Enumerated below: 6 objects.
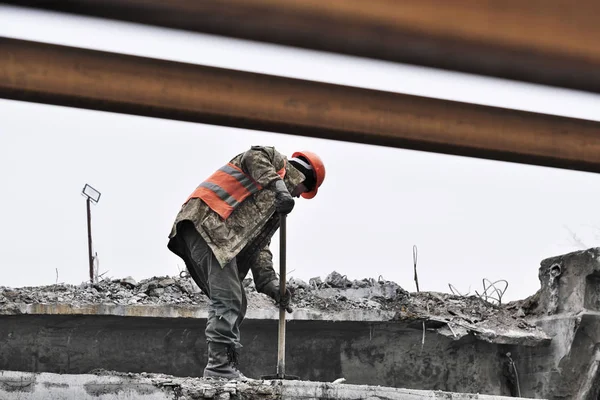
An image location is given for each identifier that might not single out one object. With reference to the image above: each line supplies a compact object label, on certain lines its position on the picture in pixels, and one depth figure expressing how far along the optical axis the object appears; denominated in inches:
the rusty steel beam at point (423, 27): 106.6
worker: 474.0
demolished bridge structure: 594.9
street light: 805.2
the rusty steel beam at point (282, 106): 122.0
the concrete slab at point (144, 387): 416.5
